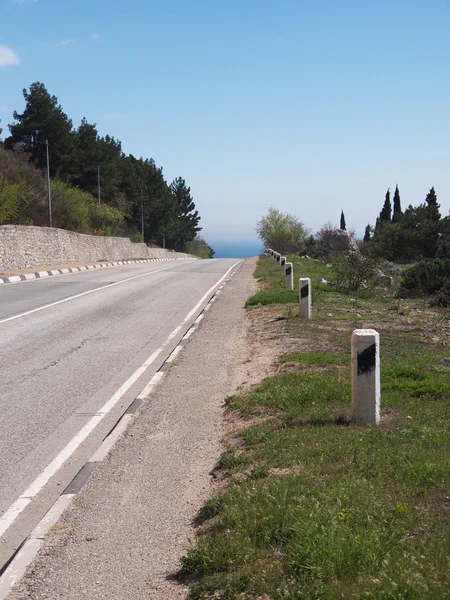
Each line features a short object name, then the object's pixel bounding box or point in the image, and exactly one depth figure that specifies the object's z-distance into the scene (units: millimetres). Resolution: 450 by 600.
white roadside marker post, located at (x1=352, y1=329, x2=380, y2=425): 6082
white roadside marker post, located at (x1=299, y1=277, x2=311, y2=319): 13281
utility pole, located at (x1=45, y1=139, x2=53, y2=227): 40375
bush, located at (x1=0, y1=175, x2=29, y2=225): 33281
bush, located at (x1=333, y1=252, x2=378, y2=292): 21359
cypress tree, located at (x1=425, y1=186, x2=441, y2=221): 62338
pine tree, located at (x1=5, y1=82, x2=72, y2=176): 52812
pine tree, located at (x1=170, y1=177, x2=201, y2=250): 110312
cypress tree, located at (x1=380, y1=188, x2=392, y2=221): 78562
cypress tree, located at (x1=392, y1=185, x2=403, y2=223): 76656
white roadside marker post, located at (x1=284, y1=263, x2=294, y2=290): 19511
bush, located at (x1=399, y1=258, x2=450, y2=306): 26422
